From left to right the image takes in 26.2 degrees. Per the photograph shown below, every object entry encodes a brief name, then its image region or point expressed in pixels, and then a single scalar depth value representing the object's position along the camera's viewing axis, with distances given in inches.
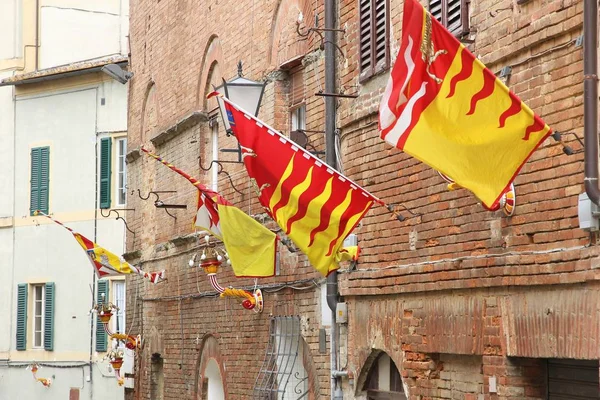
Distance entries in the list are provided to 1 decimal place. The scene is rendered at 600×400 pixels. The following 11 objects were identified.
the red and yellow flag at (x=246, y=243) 518.6
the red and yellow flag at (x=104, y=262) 761.0
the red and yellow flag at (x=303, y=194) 426.6
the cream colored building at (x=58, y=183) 1061.8
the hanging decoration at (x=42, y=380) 1096.2
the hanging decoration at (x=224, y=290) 640.4
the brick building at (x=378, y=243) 380.8
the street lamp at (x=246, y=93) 592.4
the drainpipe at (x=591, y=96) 349.4
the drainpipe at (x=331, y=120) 548.7
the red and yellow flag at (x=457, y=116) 326.6
